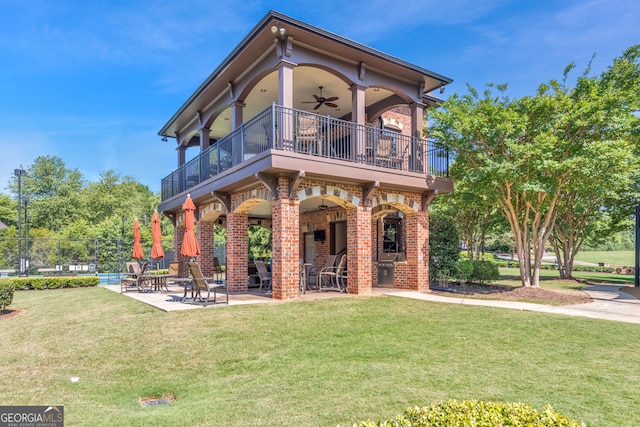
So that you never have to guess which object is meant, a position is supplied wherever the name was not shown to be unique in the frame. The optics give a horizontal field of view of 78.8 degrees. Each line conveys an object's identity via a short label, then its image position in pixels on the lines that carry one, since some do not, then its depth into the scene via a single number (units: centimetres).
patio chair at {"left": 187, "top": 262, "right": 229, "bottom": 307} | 912
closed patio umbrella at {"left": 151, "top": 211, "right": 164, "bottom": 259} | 1259
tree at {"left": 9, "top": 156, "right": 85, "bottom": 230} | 4281
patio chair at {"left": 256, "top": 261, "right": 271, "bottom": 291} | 1148
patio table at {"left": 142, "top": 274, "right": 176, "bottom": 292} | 1211
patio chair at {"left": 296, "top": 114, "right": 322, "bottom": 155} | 997
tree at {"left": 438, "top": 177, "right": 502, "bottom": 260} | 1292
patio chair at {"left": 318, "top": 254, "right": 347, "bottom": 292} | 1146
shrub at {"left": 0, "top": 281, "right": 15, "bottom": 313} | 971
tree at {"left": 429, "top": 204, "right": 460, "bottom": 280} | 1342
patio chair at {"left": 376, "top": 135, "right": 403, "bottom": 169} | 1180
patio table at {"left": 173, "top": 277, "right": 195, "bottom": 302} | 978
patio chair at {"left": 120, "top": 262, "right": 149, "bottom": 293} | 1280
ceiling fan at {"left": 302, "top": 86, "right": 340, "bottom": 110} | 1269
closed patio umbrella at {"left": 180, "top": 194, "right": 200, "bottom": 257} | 990
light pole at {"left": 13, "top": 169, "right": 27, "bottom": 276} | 1989
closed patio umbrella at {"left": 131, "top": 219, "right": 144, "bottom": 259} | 1393
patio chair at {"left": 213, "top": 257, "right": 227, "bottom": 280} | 1784
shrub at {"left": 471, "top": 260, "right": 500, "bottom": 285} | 1466
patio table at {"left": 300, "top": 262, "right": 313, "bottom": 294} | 1060
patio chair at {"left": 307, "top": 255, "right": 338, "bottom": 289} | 1217
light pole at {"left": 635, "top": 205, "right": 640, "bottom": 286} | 1462
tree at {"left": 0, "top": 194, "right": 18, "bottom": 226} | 4159
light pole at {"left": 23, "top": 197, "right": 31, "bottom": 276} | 2038
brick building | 961
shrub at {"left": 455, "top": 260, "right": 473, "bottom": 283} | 1351
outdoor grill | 1307
